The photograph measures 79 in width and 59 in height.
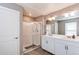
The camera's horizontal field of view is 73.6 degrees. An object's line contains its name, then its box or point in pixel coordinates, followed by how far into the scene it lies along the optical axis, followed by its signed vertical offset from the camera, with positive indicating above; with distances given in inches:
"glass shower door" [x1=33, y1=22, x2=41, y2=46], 129.8 -8.8
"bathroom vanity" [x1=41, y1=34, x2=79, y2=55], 65.5 -23.5
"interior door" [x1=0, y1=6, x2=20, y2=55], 63.9 -2.0
